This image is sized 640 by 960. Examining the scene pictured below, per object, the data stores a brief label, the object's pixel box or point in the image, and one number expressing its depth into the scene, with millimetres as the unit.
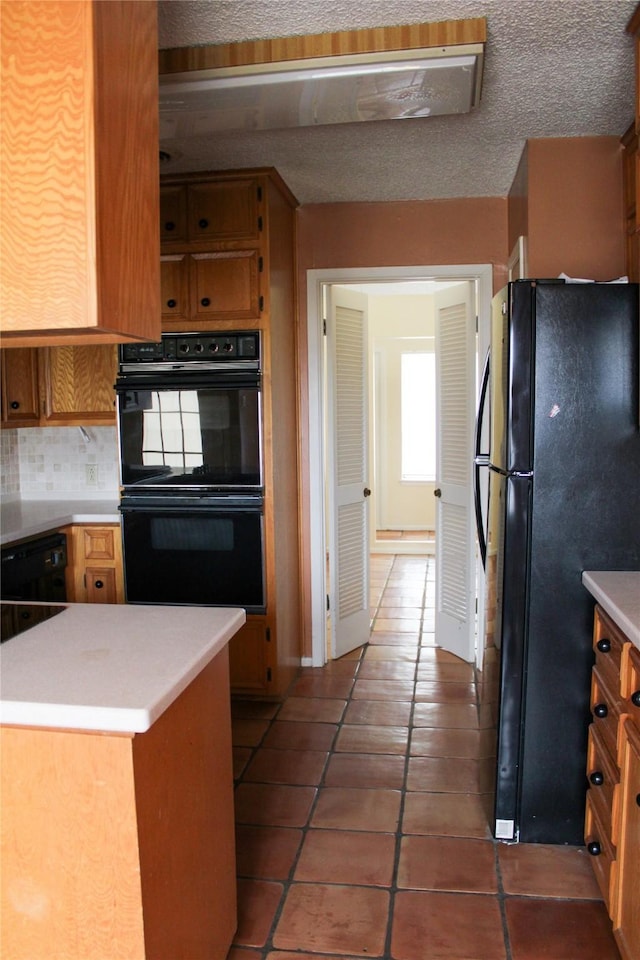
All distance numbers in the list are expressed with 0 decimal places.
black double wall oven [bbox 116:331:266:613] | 3525
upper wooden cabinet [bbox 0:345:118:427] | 3879
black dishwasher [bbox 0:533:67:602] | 3279
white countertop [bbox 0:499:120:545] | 3402
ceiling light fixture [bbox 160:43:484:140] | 2262
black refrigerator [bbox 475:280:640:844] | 2355
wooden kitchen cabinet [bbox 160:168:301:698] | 3529
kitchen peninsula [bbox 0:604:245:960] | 1379
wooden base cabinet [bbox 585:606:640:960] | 1838
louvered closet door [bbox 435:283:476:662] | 4164
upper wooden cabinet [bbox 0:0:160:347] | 1528
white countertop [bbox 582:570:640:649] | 1854
